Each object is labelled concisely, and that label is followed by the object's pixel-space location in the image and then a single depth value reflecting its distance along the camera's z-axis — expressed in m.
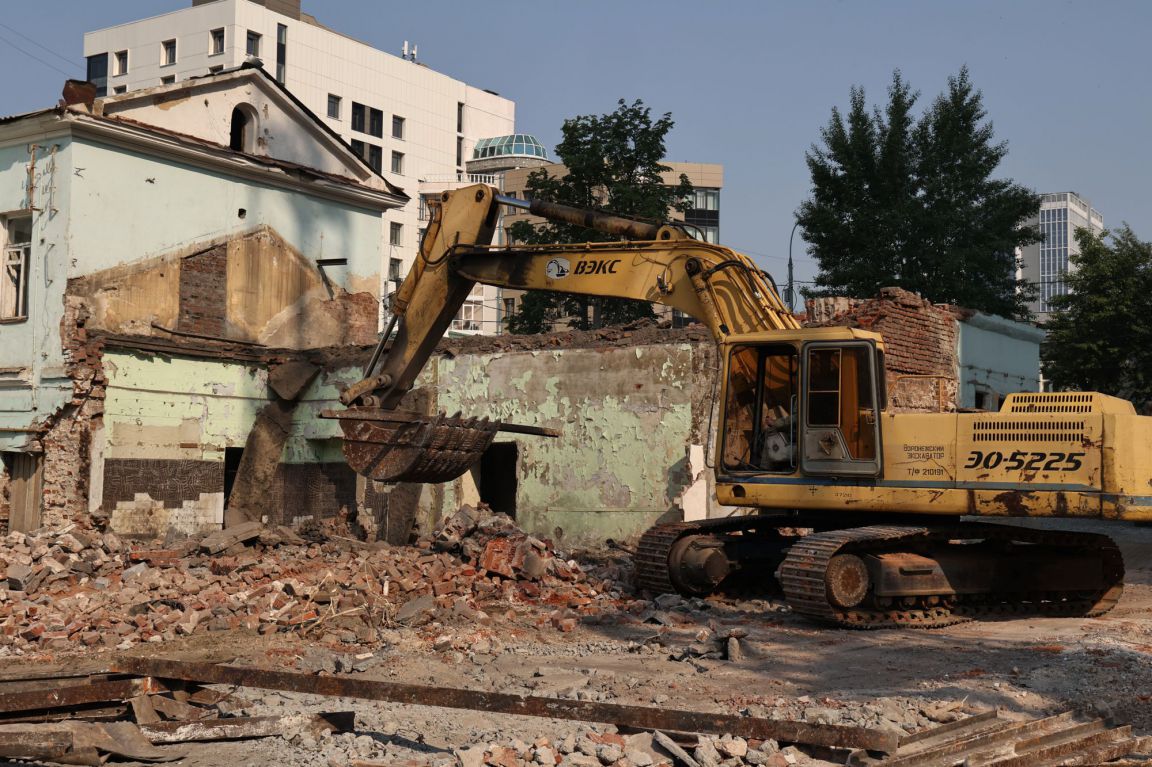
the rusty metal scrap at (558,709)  5.72
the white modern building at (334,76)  61.91
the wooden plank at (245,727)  6.68
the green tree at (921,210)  32.19
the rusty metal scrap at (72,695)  6.71
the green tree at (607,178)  27.45
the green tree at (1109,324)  26.97
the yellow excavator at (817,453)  10.55
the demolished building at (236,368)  16.48
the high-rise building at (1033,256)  188.00
